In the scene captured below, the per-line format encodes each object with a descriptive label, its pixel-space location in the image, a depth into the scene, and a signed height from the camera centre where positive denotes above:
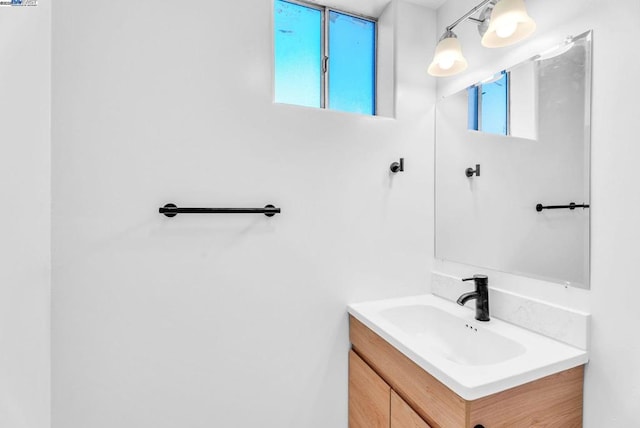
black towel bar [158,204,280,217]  1.12 +0.00
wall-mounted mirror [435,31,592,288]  0.99 +0.18
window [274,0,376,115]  1.49 +0.82
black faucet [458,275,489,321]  1.21 -0.35
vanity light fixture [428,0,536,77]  1.03 +0.69
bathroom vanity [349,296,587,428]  0.80 -0.53
